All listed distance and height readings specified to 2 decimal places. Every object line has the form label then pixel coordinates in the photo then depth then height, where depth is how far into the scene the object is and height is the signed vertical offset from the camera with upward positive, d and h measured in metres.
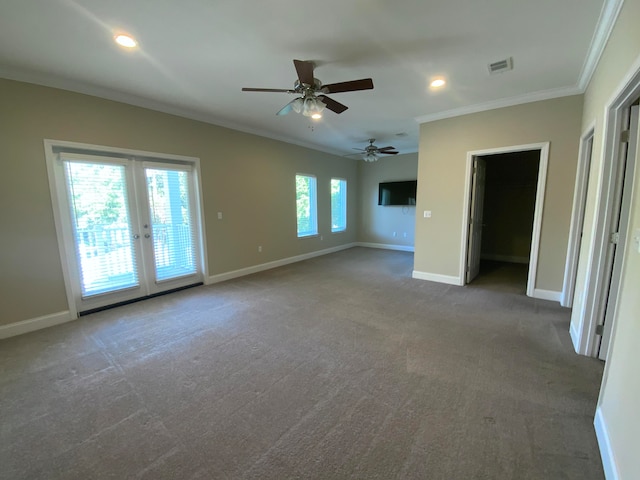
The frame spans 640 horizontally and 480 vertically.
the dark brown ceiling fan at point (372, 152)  5.82 +1.09
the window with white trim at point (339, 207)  7.67 -0.13
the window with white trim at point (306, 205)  6.49 -0.05
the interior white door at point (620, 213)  2.11 -0.12
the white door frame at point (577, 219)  3.30 -0.26
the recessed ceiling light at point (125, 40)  2.26 +1.41
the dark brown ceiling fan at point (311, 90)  2.42 +1.09
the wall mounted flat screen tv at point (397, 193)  7.24 +0.24
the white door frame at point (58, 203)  3.05 +0.04
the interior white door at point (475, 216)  4.29 -0.26
